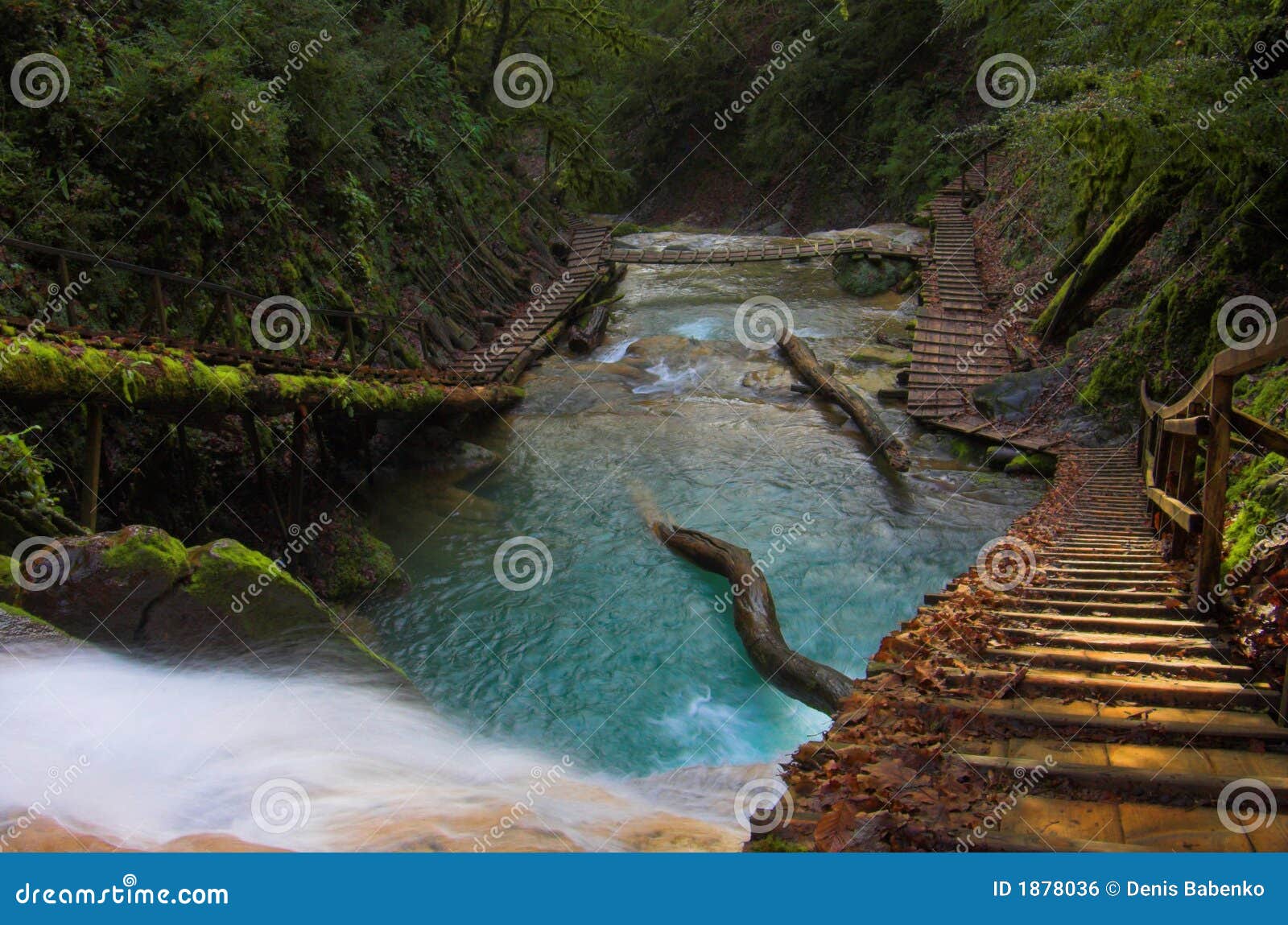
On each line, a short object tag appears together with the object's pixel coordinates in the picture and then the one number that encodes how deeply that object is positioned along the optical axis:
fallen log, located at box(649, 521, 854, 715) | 7.20
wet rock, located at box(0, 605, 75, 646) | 4.50
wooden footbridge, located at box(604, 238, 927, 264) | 19.53
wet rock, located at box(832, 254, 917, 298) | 22.25
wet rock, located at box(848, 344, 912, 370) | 17.05
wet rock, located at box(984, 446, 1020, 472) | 12.49
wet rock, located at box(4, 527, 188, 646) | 4.90
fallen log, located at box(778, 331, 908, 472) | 12.90
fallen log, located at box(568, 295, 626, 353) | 18.81
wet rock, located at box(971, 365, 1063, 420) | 13.17
